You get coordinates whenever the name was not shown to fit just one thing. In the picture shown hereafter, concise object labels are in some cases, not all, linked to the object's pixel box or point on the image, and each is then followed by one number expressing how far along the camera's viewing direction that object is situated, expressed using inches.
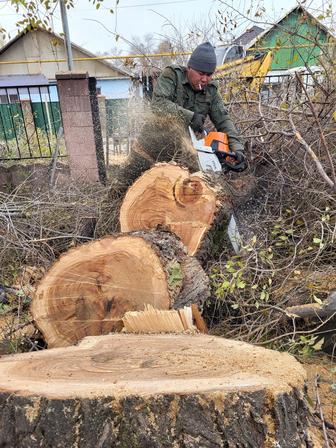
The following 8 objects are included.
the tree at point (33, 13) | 180.1
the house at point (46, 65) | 810.2
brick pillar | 202.1
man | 132.7
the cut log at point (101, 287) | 80.4
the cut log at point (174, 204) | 100.2
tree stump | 49.6
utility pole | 223.7
